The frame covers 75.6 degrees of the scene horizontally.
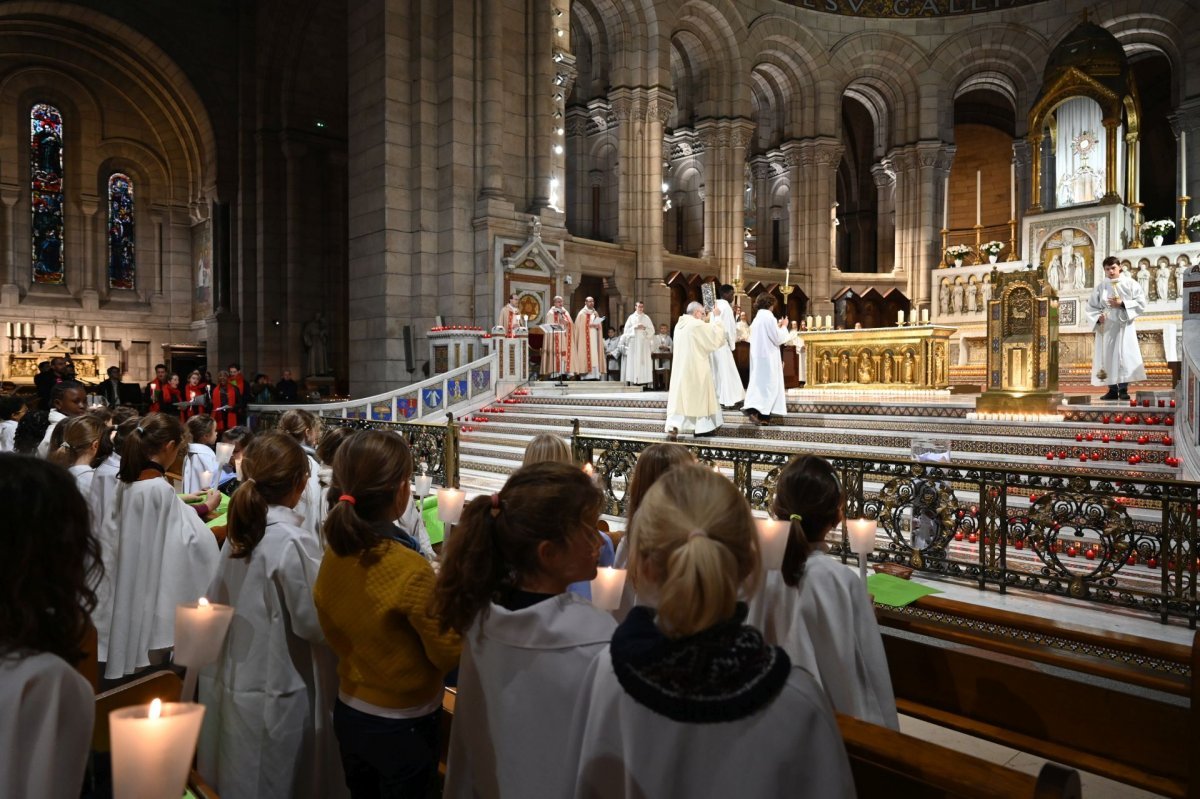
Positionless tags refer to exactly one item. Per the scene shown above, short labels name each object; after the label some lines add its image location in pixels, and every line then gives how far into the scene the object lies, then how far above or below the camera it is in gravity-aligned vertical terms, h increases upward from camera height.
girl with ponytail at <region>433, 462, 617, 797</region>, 1.59 -0.48
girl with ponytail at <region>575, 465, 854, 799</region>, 1.19 -0.47
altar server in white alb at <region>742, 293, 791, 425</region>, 10.00 +0.23
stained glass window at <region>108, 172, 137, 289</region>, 25.25 +5.24
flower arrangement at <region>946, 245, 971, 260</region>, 18.03 +3.23
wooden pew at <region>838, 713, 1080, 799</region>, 1.47 -0.77
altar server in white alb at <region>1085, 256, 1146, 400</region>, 9.88 +0.76
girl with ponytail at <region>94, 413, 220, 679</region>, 3.57 -0.77
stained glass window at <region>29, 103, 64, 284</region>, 23.73 +6.28
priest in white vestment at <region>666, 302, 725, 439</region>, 10.19 +0.10
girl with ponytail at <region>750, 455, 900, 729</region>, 2.21 -0.70
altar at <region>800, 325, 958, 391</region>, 13.05 +0.58
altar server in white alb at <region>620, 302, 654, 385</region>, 17.67 +0.90
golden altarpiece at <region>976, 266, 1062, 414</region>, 8.98 +0.55
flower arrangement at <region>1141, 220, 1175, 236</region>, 16.27 +3.47
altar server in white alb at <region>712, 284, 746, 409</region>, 11.13 +0.32
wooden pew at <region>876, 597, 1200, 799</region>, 2.26 -0.96
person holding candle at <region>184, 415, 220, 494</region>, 6.07 -0.52
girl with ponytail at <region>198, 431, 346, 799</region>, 2.37 -0.89
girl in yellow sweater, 2.00 -0.69
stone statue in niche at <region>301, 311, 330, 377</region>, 22.70 +1.43
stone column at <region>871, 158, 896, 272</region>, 24.98 +5.65
